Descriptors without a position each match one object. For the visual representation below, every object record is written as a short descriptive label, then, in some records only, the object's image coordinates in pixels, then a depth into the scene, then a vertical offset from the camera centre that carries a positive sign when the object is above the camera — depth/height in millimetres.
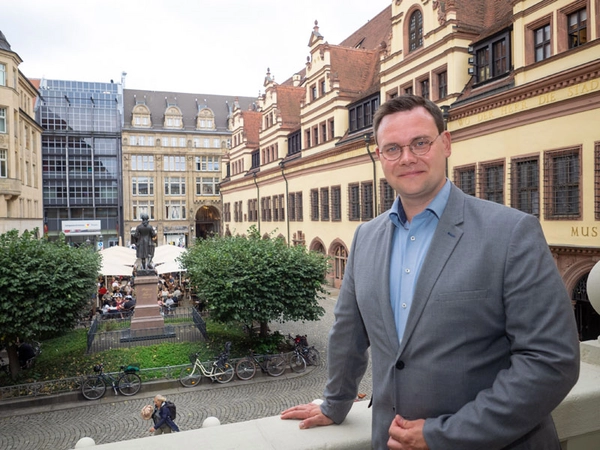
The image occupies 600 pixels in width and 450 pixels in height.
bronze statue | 19234 -643
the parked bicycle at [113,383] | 12898 -4260
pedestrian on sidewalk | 9141 -3664
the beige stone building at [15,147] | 33403 +6020
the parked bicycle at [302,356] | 15222 -4294
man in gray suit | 1633 -348
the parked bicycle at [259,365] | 14273 -4265
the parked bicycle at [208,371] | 13711 -4242
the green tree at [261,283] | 14961 -1878
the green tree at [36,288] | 12441 -1643
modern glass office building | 63531 +9152
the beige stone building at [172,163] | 67438 +8947
